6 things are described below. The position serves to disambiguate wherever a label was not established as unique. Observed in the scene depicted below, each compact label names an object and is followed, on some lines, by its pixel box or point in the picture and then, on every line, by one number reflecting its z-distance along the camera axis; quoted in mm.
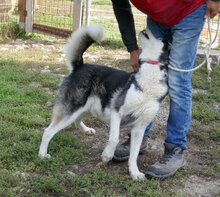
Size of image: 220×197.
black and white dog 2621
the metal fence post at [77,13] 6992
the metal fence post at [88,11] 6941
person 2502
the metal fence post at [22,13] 7656
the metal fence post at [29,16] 7601
